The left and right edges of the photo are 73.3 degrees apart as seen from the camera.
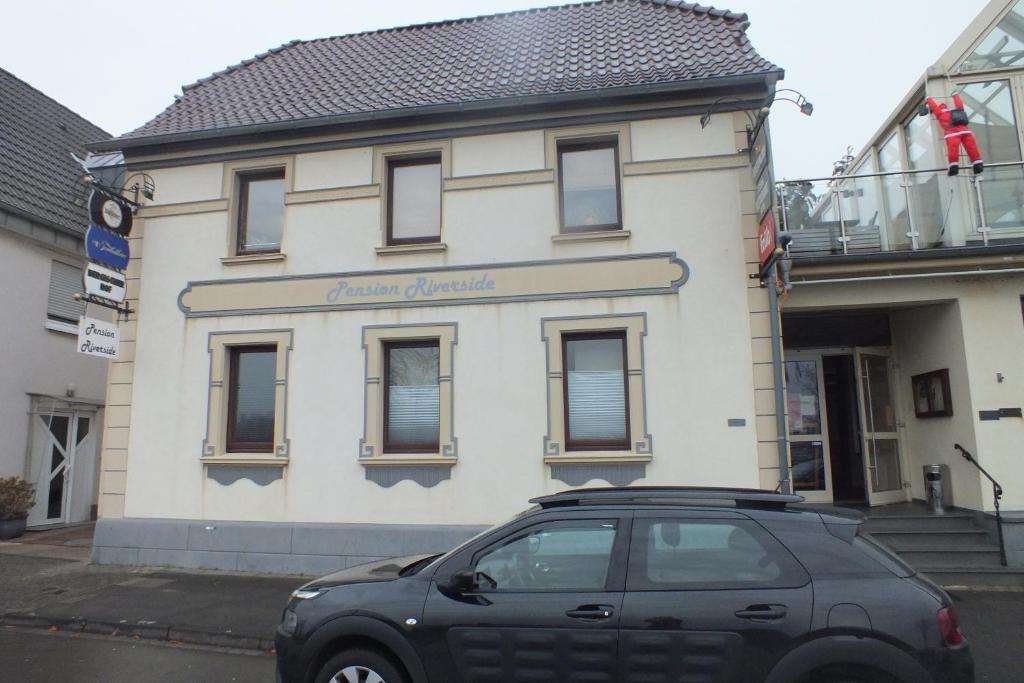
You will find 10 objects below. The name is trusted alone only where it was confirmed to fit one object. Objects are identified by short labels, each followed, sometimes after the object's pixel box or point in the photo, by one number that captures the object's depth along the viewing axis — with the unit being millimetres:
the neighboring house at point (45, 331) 12953
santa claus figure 9023
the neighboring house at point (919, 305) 8984
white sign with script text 9648
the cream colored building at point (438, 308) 9141
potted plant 12086
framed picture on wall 9500
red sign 8047
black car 3613
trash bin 9500
